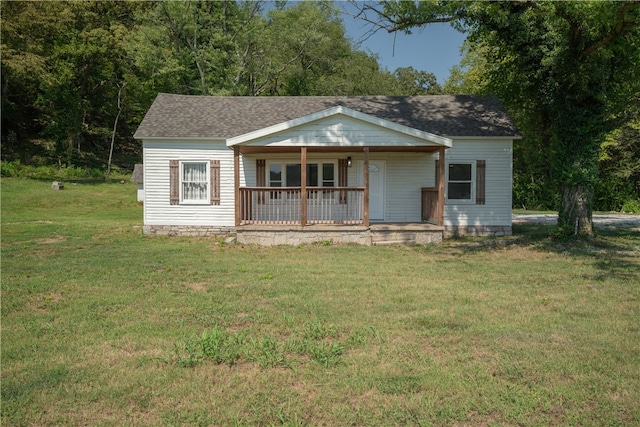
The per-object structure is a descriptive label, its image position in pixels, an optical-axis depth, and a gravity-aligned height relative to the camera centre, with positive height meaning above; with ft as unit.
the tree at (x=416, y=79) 173.27 +43.26
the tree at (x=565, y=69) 40.32 +11.27
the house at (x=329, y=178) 48.16 +1.91
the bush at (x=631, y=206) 89.18 -1.81
